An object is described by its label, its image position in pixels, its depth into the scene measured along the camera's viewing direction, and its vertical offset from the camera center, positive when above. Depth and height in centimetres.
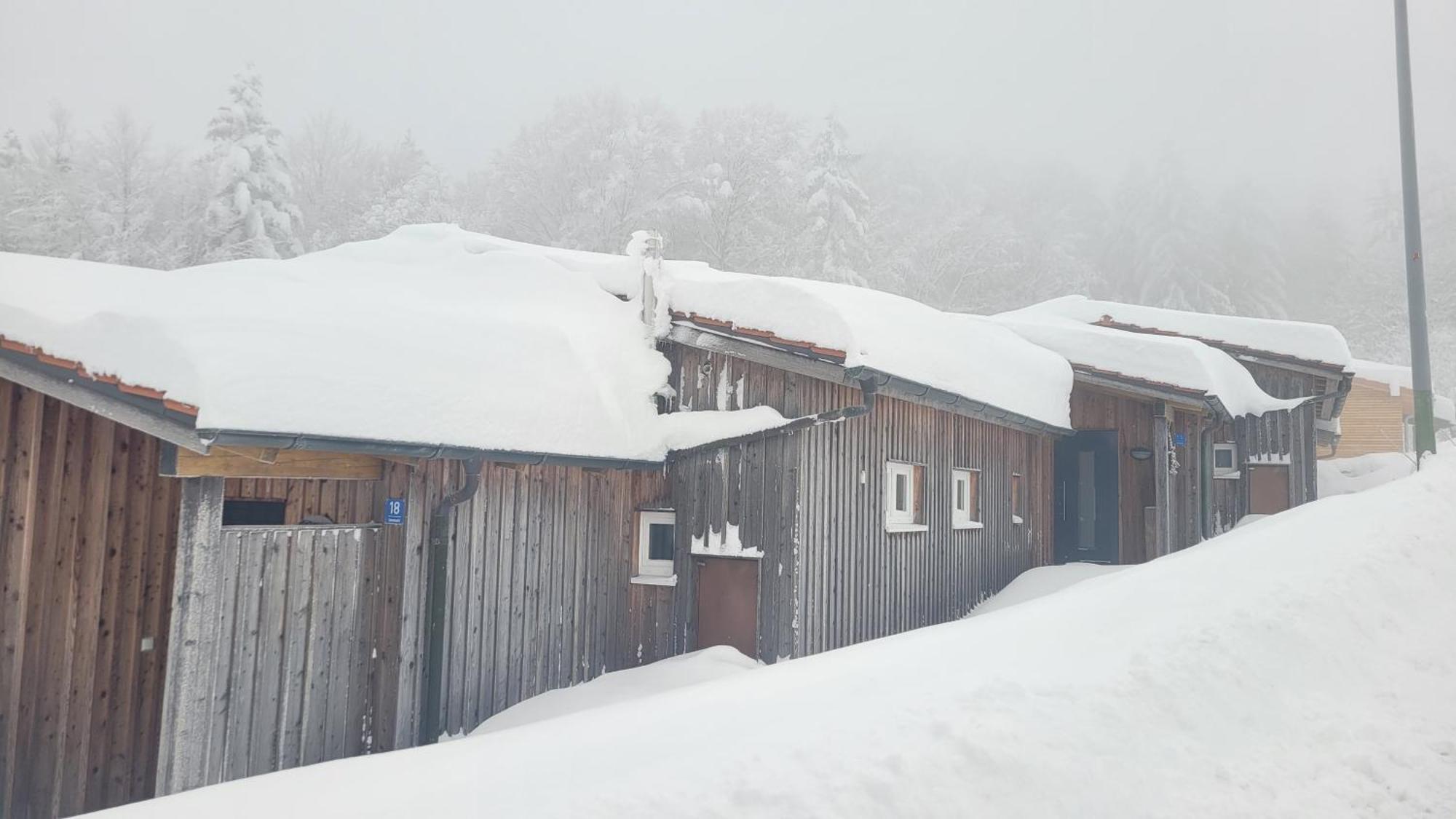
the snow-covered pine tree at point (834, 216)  3497 +1124
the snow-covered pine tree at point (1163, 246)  4656 +1436
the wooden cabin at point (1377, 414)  2633 +304
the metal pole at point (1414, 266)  1175 +335
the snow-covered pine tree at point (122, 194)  3138 +1102
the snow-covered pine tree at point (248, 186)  2767 +954
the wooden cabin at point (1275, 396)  1536 +201
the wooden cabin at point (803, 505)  882 -1
